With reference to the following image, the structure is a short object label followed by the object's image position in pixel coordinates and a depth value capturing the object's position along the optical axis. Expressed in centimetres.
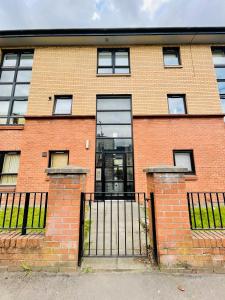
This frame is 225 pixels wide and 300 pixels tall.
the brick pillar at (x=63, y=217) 294
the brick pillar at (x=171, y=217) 292
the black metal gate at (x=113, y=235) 326
